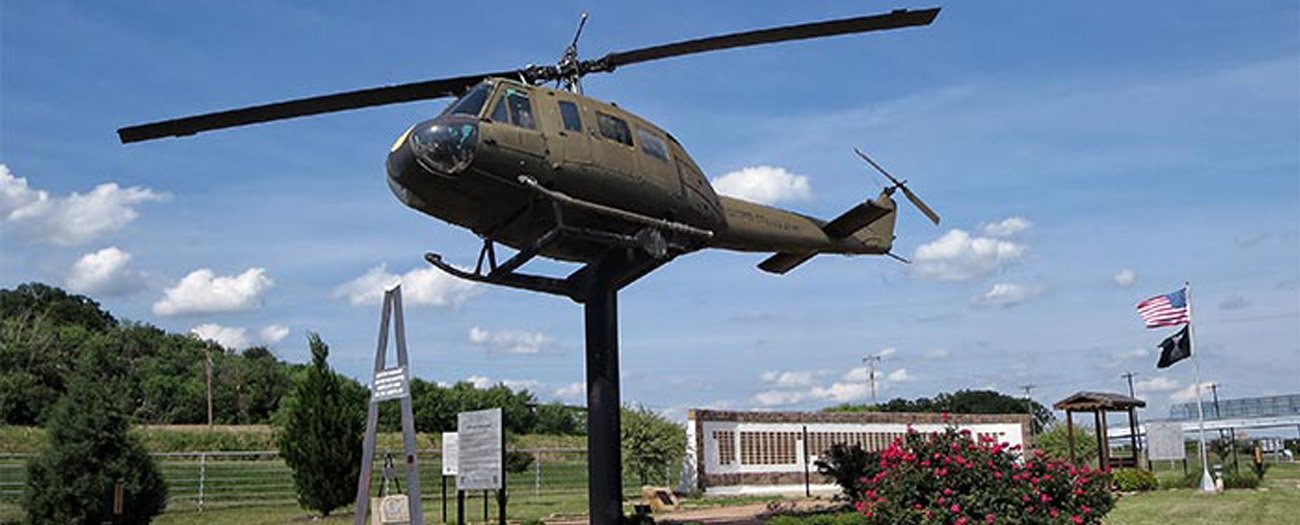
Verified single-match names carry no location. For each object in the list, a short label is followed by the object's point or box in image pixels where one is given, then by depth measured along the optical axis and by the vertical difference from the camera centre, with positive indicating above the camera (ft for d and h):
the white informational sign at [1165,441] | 102.83 -2.17
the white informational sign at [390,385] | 43.86 +2.37
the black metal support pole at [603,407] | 40.04 +1.07
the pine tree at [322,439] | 66.03 +0.34
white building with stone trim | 86.43 -1.11
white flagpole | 81.08 -4.75
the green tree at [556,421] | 219.41 +3.37
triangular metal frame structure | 43.42 +1.91
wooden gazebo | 90.63 +1.23
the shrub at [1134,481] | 86.38 -4.95
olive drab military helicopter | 34.88 +9.19
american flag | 86.38 +8.68
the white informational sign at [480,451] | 46.24 -0.49
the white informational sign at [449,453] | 53.06 -0.61
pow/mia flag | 87.92 +5.71
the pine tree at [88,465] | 49.96 -0.65
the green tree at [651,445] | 91.20 -0.92
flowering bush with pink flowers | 35.42 -2.14
